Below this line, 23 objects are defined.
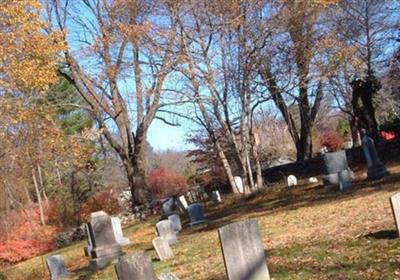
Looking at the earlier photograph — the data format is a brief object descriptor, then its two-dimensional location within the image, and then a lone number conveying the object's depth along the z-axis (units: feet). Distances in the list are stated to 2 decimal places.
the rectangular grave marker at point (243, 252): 25.57
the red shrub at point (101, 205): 110.42
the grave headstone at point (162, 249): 42.96
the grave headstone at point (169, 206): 92.27
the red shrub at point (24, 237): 90.58
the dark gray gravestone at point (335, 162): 65.87
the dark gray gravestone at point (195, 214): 65.62
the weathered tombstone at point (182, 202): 86.23
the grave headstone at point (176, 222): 62.23
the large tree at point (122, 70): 79.20
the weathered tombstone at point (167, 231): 51.03
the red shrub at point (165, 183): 135.97
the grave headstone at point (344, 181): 59.93
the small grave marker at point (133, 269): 21.83
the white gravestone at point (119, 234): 65.87
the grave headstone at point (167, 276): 22.57
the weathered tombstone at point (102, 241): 53.31
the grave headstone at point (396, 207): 28.19
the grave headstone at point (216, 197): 87.65
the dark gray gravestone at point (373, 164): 62.80
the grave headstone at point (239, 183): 86.27
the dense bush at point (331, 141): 162.20
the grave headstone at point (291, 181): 79.30
